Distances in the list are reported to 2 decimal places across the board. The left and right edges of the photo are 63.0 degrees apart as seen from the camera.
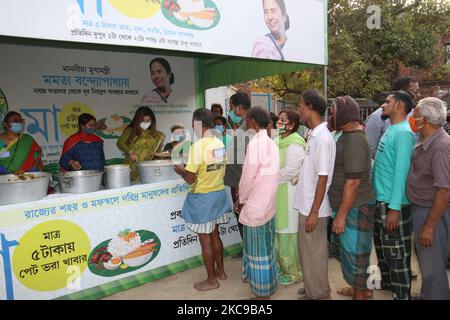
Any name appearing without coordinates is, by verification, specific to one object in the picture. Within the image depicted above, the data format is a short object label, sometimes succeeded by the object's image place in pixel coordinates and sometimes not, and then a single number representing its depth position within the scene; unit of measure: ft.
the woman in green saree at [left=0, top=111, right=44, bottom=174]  11.78
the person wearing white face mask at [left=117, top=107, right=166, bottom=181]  14.14
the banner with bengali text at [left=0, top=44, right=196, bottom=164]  14.46
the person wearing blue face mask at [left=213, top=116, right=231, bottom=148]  12.35
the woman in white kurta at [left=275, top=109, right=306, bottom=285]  10.08
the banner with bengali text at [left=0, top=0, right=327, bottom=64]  8.20
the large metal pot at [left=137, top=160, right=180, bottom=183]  11.12
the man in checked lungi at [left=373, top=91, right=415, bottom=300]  8.38
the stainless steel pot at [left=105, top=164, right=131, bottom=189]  10.33
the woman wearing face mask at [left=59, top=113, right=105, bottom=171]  12.84
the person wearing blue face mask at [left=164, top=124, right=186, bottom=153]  18.15
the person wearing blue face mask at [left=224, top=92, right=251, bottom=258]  10.87
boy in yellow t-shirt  9.73
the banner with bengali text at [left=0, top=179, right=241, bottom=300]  8.71
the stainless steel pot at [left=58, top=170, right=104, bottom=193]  9.53
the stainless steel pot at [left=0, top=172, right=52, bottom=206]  8.49
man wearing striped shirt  7.68
